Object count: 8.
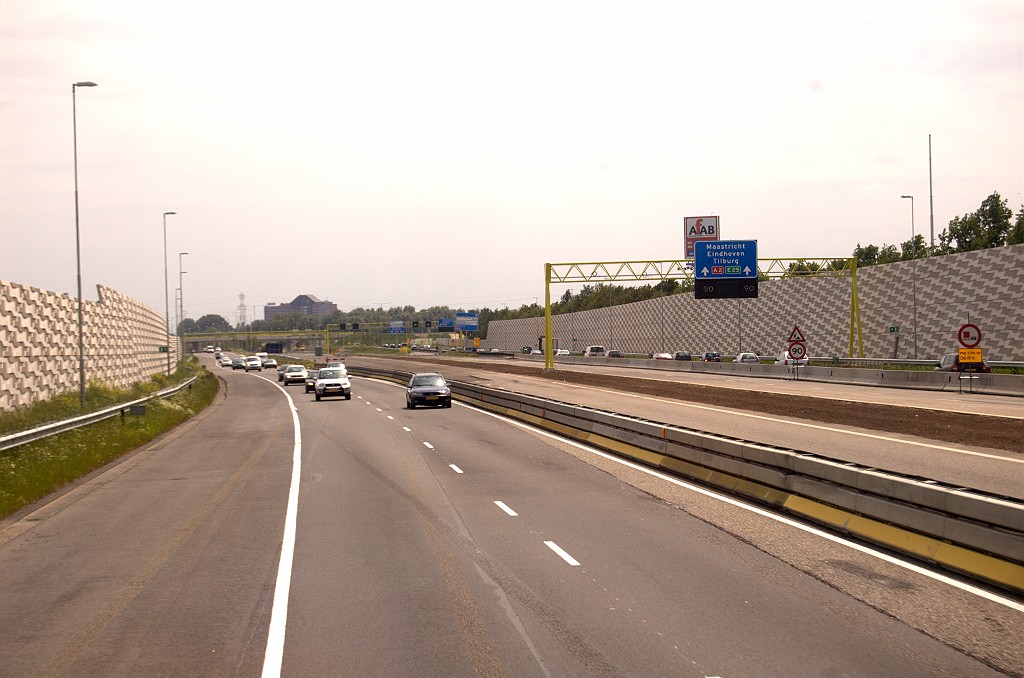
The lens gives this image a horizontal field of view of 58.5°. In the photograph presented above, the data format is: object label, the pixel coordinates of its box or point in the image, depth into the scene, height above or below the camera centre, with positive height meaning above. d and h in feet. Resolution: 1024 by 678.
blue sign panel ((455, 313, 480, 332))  550.36 +6.67
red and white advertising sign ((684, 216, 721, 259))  220.43 +24.14
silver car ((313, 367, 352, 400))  164.76 -9.11
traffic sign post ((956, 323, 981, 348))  119.75 -1.83
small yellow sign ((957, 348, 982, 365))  127.39 -4.58
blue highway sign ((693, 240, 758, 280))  196.95 +14.87
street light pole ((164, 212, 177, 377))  232.94 +6.07
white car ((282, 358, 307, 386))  234.17 -10.00
